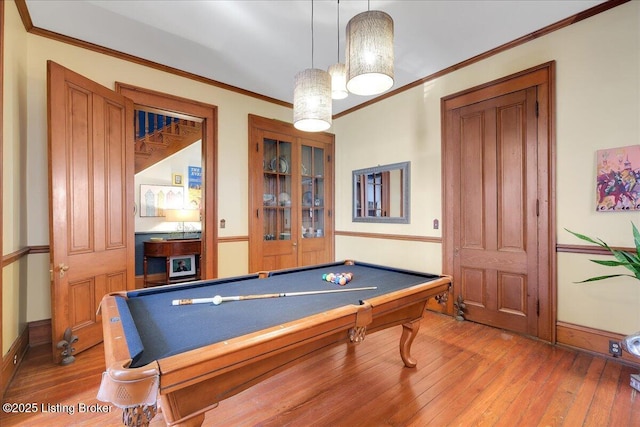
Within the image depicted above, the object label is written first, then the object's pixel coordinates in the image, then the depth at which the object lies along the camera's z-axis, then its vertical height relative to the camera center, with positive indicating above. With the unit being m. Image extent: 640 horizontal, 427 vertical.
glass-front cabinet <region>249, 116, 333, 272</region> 3.99 +0.25
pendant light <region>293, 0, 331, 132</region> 1.98 +0.79
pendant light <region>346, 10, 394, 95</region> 1.67 +0.96
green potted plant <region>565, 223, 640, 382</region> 1.94 -0.40
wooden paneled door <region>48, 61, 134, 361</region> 2.25 +0.12
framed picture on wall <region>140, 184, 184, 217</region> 5.41 +0.30
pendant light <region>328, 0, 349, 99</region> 2.26 +1.04
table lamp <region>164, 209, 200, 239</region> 5.48 -0.03
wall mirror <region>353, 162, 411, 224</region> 3.77 +0.25
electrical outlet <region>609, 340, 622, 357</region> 2.24 -1.07
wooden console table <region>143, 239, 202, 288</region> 4.77 -0.60
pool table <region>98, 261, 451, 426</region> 0.93 -0.50
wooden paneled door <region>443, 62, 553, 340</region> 2.67 +0.09
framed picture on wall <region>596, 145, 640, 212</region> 2.19 +0.23
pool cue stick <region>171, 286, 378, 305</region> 1.61 -0.49
